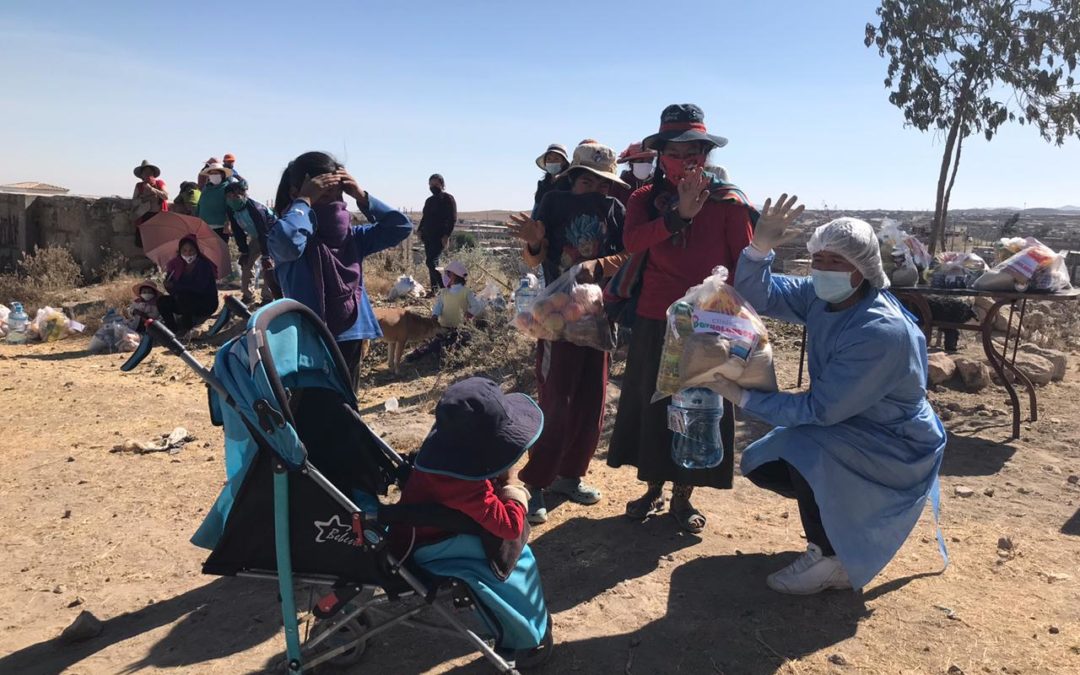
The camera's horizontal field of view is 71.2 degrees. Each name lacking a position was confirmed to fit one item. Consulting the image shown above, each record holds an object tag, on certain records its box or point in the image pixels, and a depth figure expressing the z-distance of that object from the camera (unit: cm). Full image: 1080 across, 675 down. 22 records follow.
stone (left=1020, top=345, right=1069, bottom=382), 734
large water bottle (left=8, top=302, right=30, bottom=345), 958
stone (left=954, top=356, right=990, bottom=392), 700
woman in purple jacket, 659
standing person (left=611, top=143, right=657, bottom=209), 550
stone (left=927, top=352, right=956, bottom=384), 702
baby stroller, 238
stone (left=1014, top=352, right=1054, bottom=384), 710
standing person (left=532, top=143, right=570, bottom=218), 644
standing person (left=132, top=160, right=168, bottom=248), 1152
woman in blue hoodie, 349
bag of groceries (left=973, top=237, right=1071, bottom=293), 538
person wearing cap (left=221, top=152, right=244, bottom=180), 934
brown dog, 790
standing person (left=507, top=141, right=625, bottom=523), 392
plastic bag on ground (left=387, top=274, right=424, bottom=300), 1108
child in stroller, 238
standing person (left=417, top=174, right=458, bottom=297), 1173
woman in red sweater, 346
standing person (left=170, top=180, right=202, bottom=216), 1068
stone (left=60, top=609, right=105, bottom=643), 299
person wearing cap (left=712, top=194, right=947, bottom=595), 283
